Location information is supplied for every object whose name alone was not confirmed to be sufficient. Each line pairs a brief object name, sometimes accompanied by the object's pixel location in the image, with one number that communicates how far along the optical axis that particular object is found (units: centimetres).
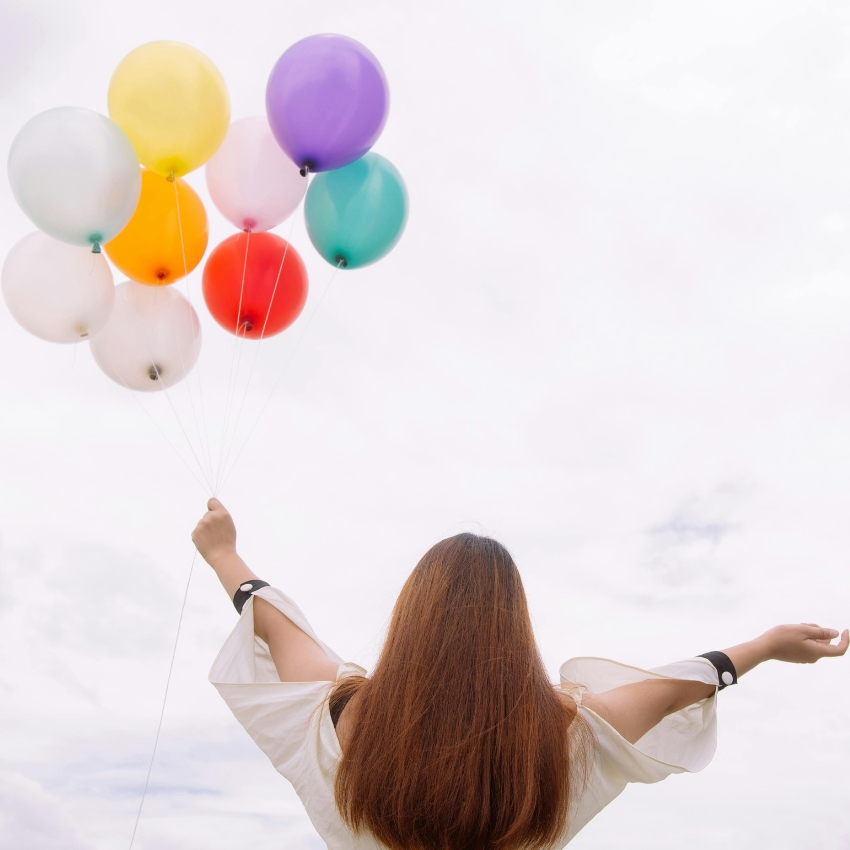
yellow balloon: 284
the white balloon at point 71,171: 263
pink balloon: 321
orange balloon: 305
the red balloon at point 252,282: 329
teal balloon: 314
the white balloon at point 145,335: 324
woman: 147
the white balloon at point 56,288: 301
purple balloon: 285
